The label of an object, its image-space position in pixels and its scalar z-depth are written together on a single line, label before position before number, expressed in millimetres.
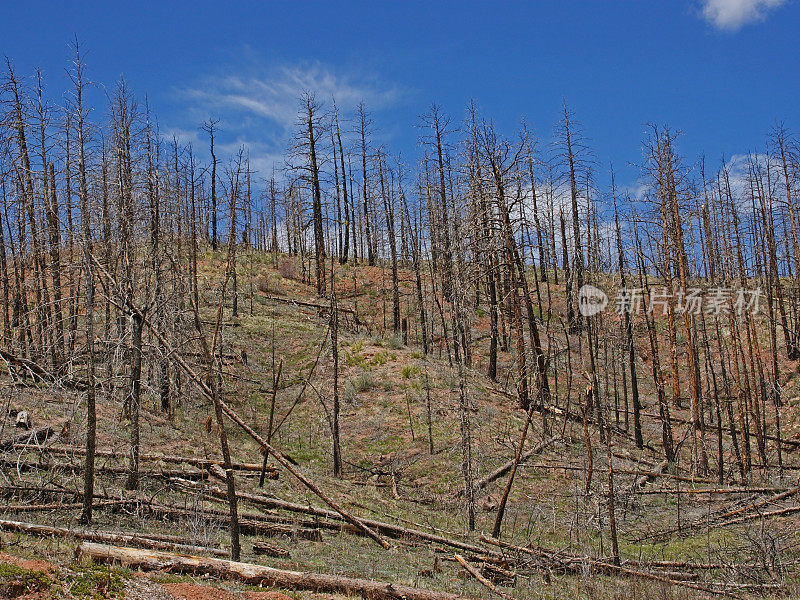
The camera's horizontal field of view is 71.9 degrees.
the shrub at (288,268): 40969
